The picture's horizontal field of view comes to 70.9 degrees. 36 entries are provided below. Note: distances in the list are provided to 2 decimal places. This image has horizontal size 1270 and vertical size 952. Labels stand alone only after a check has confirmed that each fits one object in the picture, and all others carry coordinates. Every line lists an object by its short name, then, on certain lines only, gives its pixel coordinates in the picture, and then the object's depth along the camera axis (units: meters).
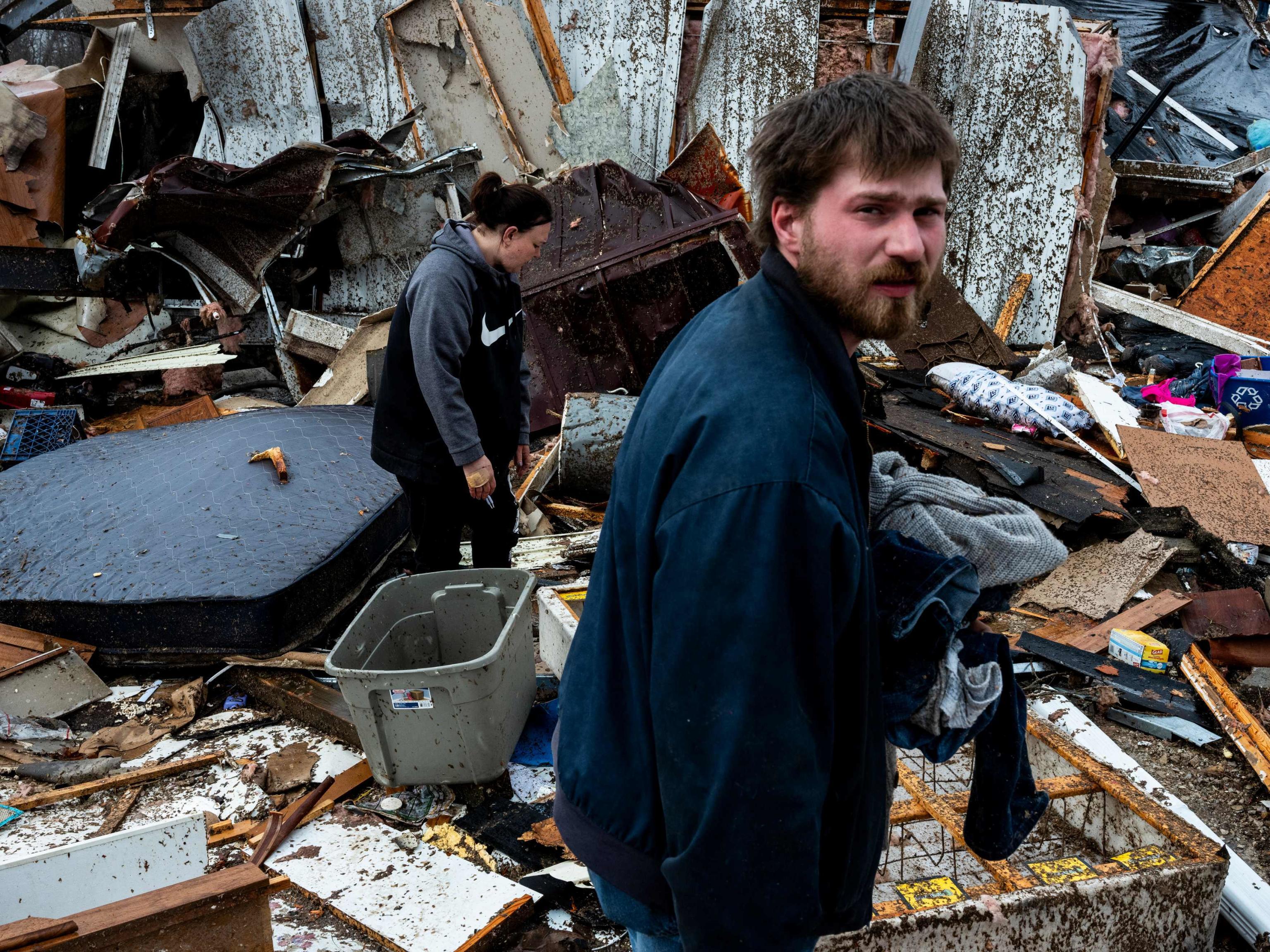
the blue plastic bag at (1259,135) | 9.34
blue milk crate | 5.24
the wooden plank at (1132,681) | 3.44
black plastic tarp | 9.67
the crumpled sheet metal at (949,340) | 6.74
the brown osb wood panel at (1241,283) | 7.16
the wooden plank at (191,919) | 1.59
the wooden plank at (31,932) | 1.51
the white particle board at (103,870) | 1.89
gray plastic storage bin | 2.66
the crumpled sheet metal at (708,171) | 6.65
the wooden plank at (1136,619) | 3.87
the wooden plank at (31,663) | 3.23
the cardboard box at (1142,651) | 3.67
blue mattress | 3.29
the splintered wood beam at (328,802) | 2.65
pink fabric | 6.12
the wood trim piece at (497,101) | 7.02
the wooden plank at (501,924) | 2.20
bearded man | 0.94
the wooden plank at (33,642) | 3.37
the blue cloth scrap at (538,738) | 3.01
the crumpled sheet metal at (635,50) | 7.40
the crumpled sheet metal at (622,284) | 5.64
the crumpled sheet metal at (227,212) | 5.62
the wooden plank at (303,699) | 3.12
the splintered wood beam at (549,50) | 7.41
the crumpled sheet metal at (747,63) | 7.37
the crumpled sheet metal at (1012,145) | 7.32
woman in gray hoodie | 2.98
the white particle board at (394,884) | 2.25
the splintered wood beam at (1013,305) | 7.54
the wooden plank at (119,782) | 2.82
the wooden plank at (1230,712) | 3.09
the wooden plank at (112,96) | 7.12
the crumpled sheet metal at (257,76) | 7.21
